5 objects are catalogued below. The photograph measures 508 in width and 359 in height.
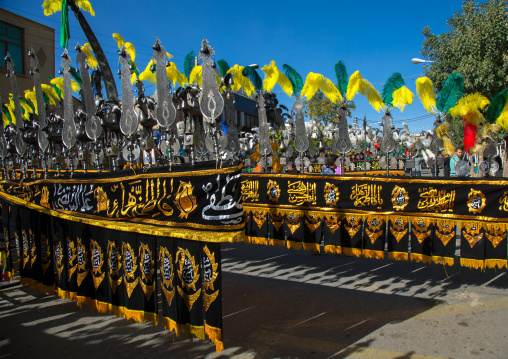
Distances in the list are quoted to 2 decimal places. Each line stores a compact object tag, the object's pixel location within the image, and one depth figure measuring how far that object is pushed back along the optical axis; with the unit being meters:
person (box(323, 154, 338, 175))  6.76
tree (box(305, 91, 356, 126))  28.23
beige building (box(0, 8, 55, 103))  17.50
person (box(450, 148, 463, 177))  6.72
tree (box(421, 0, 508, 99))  12.59
